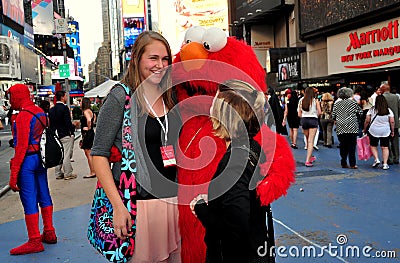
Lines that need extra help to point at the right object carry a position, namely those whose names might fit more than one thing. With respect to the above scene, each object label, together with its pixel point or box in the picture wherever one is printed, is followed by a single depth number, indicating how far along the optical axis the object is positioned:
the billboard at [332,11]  19.00
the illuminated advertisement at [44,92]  48.44
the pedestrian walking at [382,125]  8.55
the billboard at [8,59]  32.45
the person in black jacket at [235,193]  2.08
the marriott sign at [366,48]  18.53
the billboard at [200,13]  49.84
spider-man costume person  4.49
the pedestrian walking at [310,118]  9.40
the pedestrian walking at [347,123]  8.66
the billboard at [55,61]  91.71
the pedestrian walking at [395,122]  9.12
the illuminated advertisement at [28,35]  51.72
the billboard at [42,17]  65.50
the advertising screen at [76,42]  135.10
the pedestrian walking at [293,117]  12.65
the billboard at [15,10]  39.44
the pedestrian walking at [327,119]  12.25
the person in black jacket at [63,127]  8.98
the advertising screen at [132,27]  110.56
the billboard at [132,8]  113.31
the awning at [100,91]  23.33
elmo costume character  2.41
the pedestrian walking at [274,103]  9.44
